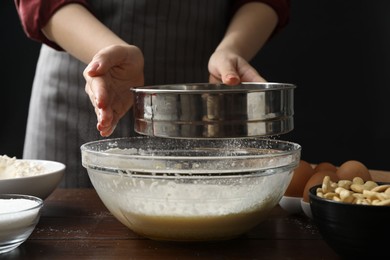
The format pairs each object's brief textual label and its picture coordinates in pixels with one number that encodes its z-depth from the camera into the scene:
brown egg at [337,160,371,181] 1.10
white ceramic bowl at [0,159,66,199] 1.07
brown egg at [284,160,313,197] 1.11
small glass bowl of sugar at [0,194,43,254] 0.93
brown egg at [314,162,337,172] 1.14
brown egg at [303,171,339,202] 1.06
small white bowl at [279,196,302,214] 1.08
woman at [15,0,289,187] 1.43
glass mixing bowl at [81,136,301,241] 0.94
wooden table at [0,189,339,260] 0.94
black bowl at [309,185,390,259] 0.87
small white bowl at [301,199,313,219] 1.04
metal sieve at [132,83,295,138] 0.95
